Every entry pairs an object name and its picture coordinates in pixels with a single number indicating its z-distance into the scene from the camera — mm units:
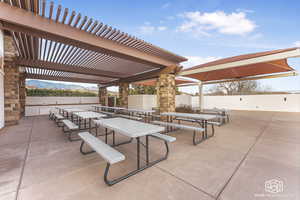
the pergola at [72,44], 2529
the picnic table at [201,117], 3381
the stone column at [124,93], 9094
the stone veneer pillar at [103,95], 12211
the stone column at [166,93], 5805
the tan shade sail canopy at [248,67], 3391
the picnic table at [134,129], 1771
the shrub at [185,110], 8402
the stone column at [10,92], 4629
